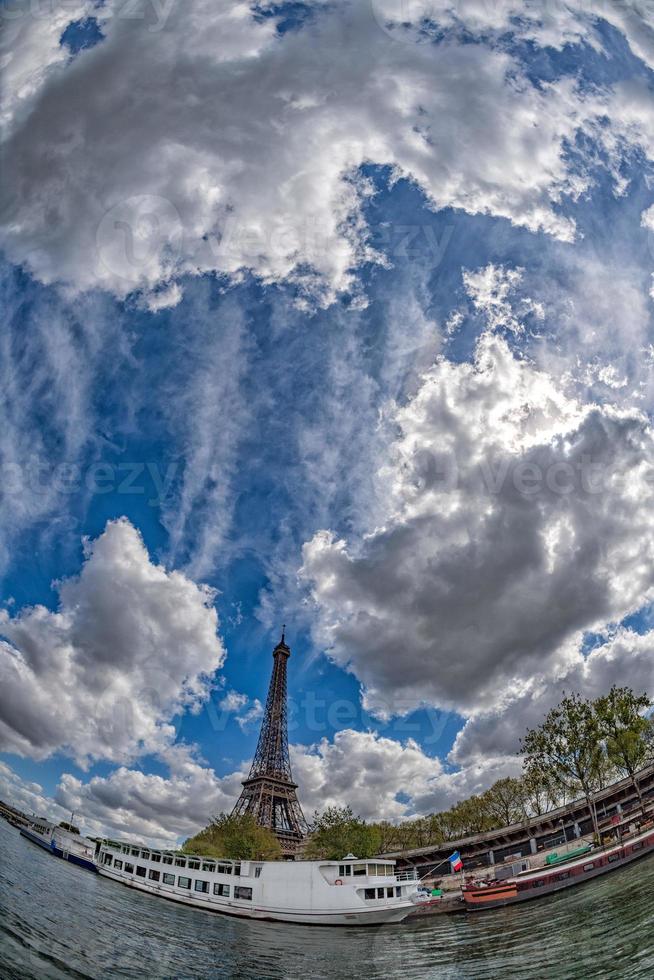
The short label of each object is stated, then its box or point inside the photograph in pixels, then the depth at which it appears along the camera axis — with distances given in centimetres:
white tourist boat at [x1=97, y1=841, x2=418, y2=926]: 3158
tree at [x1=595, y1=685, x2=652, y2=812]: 5447
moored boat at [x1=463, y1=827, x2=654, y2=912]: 3300
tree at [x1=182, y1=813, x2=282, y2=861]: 6475
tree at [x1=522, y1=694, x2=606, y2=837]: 5466
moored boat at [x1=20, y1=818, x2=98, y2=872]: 4775
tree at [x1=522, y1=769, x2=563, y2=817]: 5966
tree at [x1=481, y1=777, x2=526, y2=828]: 7862
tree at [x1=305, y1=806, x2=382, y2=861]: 6731
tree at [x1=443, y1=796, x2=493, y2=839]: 8456
